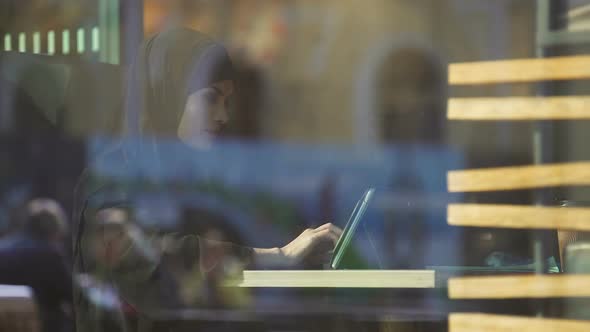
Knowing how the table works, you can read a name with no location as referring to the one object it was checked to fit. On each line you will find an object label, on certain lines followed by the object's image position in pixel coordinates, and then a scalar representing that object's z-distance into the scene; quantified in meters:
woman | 5.31
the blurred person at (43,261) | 5.33
